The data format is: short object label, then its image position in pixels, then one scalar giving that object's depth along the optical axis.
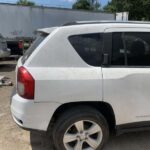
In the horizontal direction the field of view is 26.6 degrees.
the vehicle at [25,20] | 16.59
